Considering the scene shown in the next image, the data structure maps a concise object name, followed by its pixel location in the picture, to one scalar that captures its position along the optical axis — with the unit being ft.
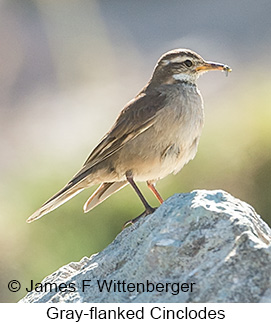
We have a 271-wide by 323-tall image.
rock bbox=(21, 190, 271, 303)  25.45
